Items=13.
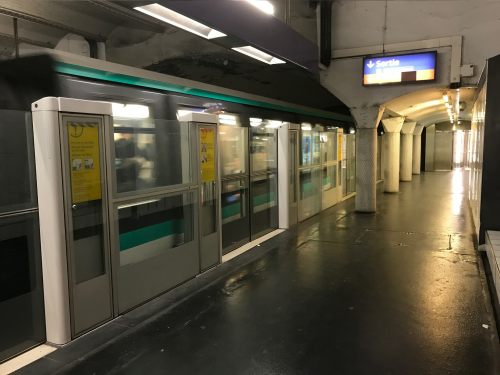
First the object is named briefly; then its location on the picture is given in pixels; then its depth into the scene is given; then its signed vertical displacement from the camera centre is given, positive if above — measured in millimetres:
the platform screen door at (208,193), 5141 -593
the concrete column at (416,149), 19438 -180
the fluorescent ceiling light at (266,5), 6273 +2415
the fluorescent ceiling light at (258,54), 4570 +1140
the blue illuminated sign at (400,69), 8023 +1609
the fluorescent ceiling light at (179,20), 3245 +1156
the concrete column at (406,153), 16516 -318
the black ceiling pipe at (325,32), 8734 +2569
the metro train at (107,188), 3213 -386
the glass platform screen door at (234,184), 6214 -571
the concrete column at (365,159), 9234 -303
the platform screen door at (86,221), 3393 -625
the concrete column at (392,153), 13062 -234
